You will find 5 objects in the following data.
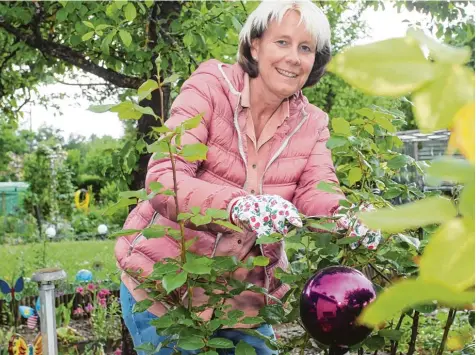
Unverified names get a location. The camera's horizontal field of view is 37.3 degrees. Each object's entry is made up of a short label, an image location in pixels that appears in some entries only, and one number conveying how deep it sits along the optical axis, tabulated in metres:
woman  1.60
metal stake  1.95
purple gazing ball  1.00
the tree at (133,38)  2.89
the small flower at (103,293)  4.55
